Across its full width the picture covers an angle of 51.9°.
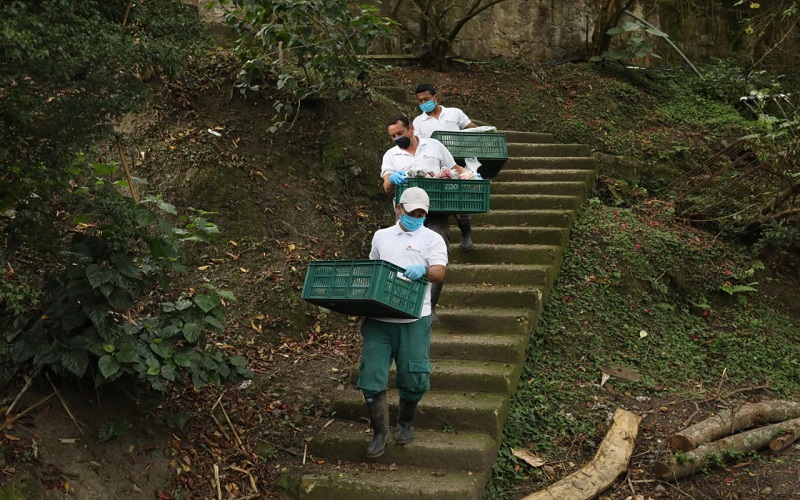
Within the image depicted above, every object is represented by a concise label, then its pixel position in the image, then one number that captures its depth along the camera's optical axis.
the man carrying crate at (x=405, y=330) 5.76
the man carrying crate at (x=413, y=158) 7.43
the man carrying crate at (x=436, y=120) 8.59
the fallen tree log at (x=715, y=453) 6.21
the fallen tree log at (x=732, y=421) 6.41
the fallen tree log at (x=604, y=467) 5.97
